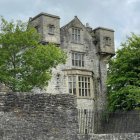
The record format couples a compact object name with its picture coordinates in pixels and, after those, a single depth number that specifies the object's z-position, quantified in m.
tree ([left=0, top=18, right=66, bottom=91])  21.38
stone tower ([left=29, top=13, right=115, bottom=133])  29.11
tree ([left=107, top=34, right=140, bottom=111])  26.65
